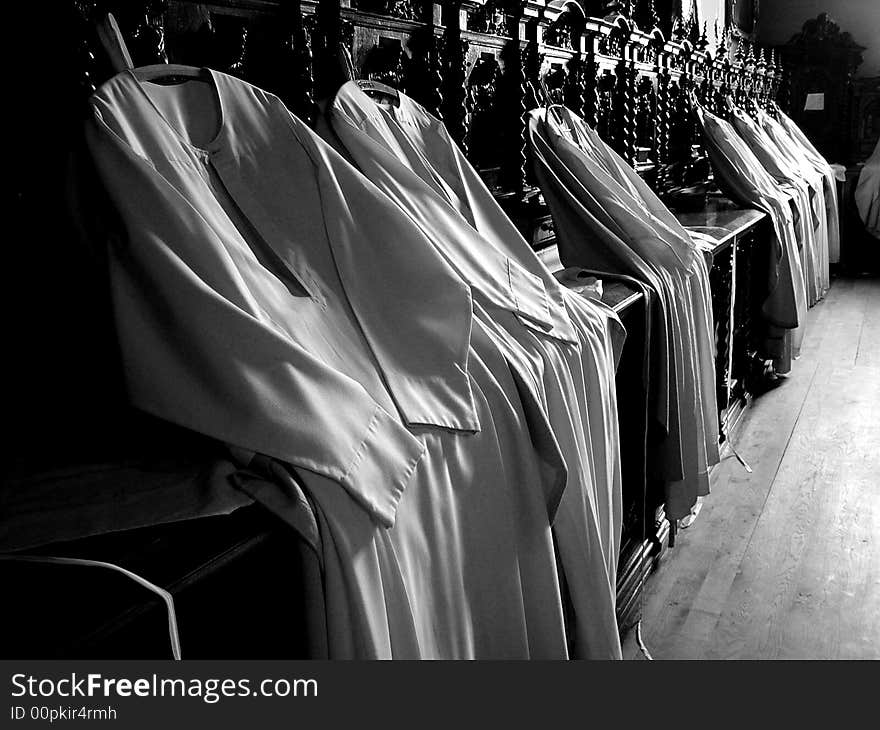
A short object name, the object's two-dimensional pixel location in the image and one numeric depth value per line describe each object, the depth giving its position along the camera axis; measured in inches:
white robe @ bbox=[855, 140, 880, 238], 329.7
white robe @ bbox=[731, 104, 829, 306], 213.3
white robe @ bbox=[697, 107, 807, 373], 176.4
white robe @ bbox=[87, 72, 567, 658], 45.5
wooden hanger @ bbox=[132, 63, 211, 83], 62.7
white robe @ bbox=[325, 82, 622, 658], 69.4
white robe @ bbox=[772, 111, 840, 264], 271.7
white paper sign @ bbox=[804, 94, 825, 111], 378.3
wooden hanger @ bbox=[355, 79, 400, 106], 89.3
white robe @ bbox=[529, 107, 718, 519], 104.7
